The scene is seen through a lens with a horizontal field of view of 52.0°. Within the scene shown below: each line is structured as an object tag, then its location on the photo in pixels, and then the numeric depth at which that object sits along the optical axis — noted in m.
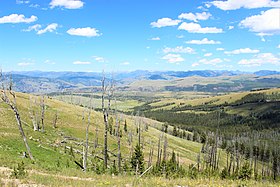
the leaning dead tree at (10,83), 46.14
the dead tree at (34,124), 78.06
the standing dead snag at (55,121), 94.68
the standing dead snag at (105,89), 47.60
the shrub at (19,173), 20.97
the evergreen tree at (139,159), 68.82
